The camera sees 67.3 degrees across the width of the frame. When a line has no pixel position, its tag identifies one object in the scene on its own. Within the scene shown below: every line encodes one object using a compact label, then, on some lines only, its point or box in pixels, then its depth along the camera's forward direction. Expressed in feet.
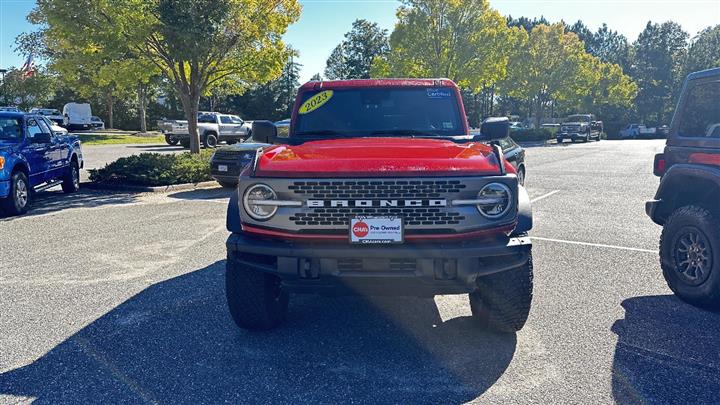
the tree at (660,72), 235.20
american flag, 146.10
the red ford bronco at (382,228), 10.87
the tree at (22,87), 141.38
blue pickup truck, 28.96
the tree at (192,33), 38.83
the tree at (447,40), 102.27
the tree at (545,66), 141.79
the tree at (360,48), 260.01
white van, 140.87
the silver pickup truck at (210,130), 89.37
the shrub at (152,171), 40.09
